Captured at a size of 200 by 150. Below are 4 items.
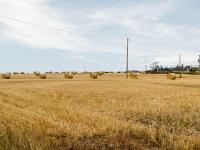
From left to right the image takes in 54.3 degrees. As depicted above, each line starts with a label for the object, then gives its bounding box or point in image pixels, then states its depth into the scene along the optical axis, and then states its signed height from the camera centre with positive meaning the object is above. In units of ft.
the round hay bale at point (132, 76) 103.92 -2.27
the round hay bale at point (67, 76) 101.05 -1.90
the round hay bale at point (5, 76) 99.22 -1.60
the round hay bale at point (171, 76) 97.84 -2.58
